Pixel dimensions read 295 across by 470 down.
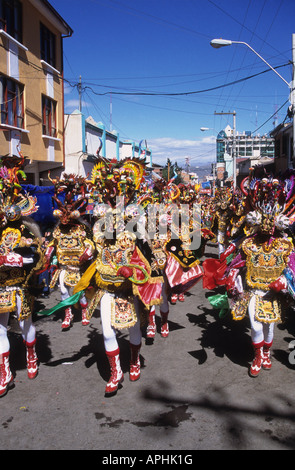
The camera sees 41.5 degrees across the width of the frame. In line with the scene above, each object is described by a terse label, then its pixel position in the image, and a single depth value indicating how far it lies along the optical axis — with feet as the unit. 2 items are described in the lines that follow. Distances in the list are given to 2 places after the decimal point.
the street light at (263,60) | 39.55
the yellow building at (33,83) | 40.40
